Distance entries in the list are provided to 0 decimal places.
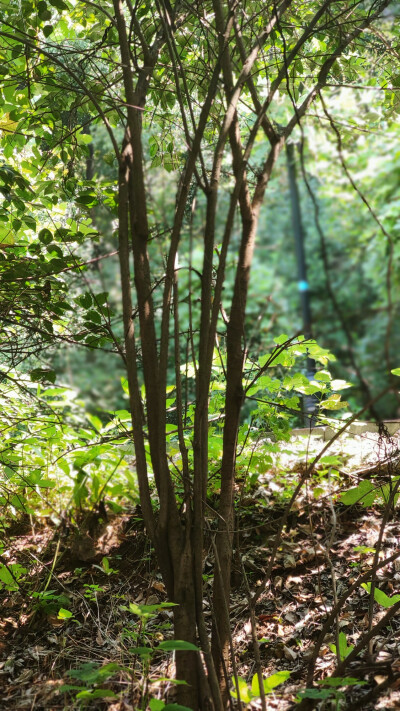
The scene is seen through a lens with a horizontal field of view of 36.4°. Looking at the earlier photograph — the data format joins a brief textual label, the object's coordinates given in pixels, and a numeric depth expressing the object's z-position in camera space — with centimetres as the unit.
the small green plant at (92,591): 215
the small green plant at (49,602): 211
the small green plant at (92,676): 122
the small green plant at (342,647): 153
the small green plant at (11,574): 202
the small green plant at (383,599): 165
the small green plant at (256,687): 135
